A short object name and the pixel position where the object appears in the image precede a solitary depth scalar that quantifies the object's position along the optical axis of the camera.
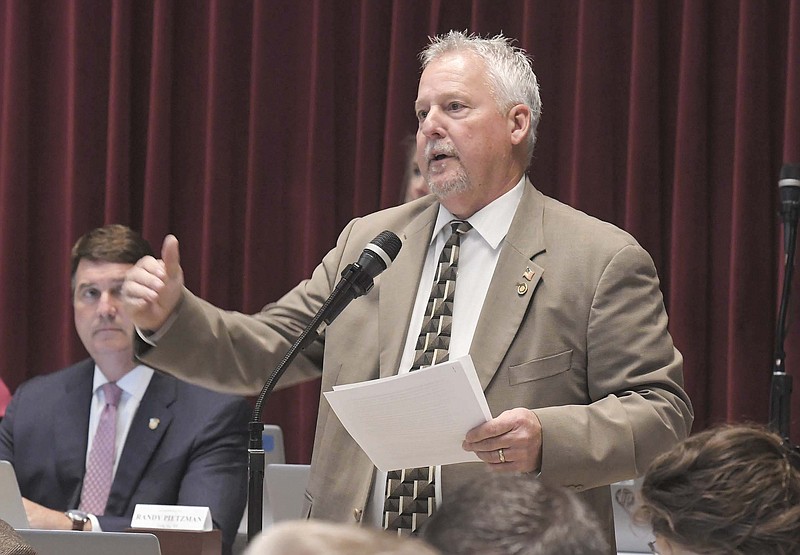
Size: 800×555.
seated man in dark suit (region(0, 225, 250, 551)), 6.98
